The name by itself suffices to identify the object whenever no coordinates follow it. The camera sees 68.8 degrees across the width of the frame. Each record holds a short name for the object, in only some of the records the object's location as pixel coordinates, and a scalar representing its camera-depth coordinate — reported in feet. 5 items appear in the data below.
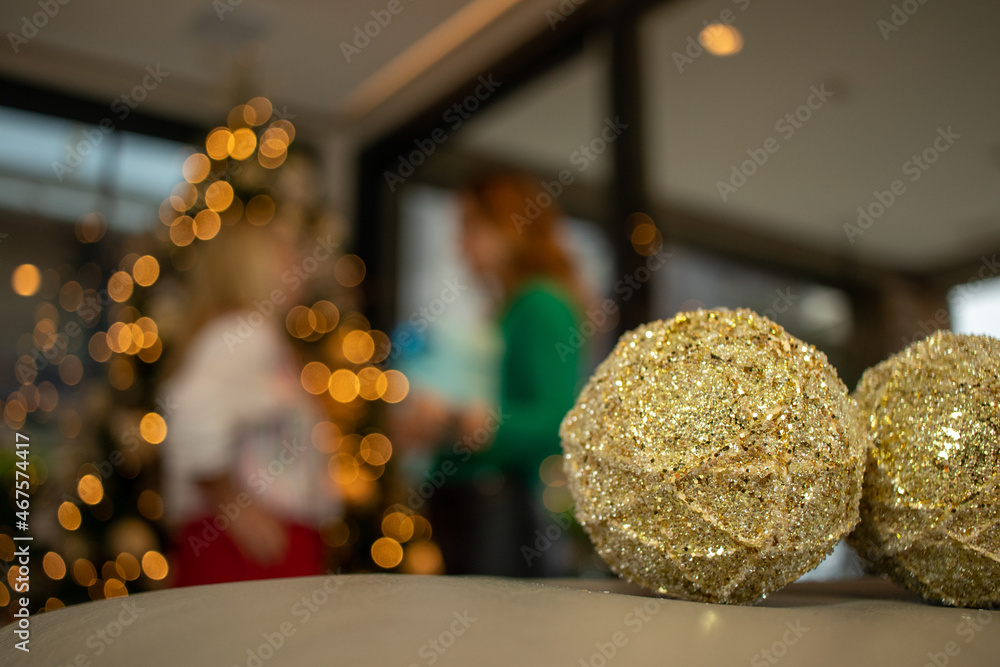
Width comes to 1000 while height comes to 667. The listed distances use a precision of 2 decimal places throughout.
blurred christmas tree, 7.38
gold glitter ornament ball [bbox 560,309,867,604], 1.53
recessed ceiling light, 6.61
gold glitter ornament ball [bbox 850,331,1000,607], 1.55
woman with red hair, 5.40
